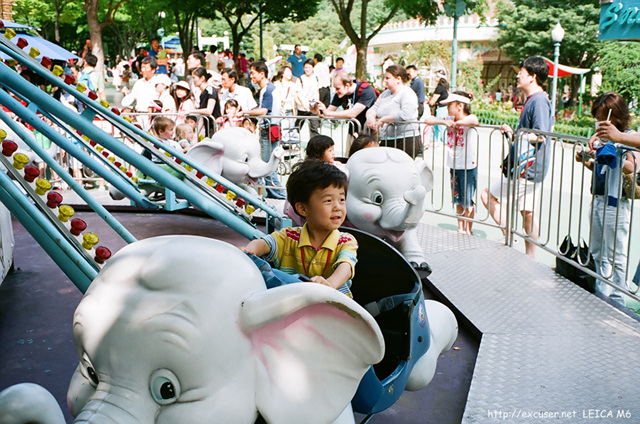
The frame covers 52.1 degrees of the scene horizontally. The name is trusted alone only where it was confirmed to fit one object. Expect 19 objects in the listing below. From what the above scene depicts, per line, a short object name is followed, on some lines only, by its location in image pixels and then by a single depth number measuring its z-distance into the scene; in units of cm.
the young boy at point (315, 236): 232
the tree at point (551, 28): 2892
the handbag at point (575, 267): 439
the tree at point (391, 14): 1911
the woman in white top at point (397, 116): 659
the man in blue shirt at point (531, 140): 521
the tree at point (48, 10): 2918
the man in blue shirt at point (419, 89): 991
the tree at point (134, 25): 2818
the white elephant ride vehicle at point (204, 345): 149
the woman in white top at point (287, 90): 1073
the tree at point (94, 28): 1877
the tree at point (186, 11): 2423
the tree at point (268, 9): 2495
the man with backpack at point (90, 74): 1077
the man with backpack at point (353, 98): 745
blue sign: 1670
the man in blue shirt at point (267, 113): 766
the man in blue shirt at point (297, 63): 1862
